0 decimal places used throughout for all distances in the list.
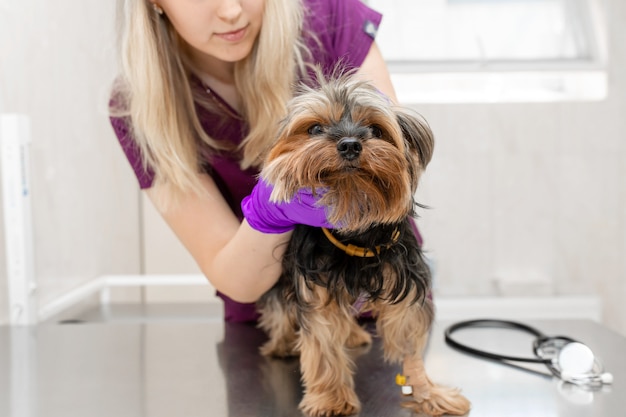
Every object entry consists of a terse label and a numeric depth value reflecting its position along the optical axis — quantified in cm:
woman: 142
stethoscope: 133
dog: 102
